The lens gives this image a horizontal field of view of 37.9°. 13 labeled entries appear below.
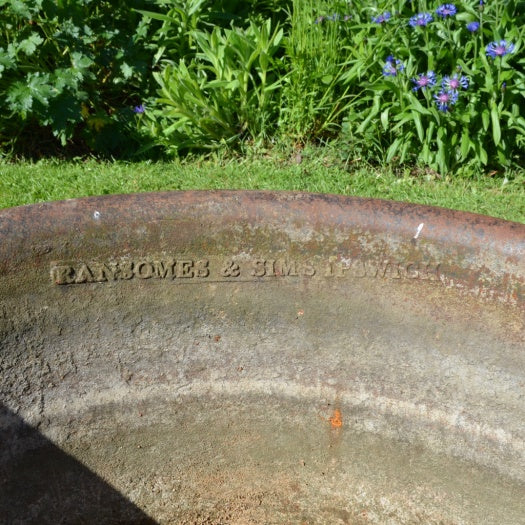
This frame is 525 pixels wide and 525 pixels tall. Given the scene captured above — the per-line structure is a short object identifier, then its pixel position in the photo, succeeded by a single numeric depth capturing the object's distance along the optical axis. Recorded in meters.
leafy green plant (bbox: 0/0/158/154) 3.66
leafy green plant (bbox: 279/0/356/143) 3.80
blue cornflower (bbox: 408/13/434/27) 3.48
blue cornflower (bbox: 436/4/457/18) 3.44
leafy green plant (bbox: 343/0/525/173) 3.49
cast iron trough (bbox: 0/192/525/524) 1.99
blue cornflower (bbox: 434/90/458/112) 3.49
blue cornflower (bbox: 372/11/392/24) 3.63
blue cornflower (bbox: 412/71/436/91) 3.52
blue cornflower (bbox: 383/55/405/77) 3.57
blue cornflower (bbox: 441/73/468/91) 3.48
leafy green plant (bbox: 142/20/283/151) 3.85
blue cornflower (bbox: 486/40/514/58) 3.39
